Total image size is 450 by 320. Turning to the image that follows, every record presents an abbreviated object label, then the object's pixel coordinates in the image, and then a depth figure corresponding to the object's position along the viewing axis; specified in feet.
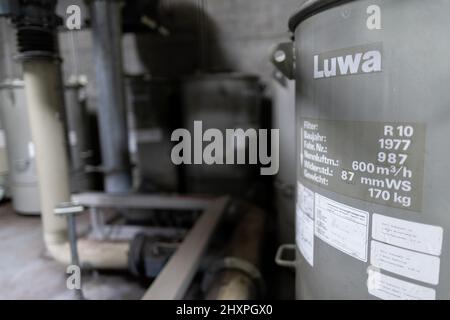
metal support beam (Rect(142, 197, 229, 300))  2.84
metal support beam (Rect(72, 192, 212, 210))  5.65
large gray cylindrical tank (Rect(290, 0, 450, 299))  1.30
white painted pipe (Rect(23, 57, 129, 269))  4.01
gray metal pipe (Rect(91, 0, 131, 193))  5.78
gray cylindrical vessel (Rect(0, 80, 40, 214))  6.57
